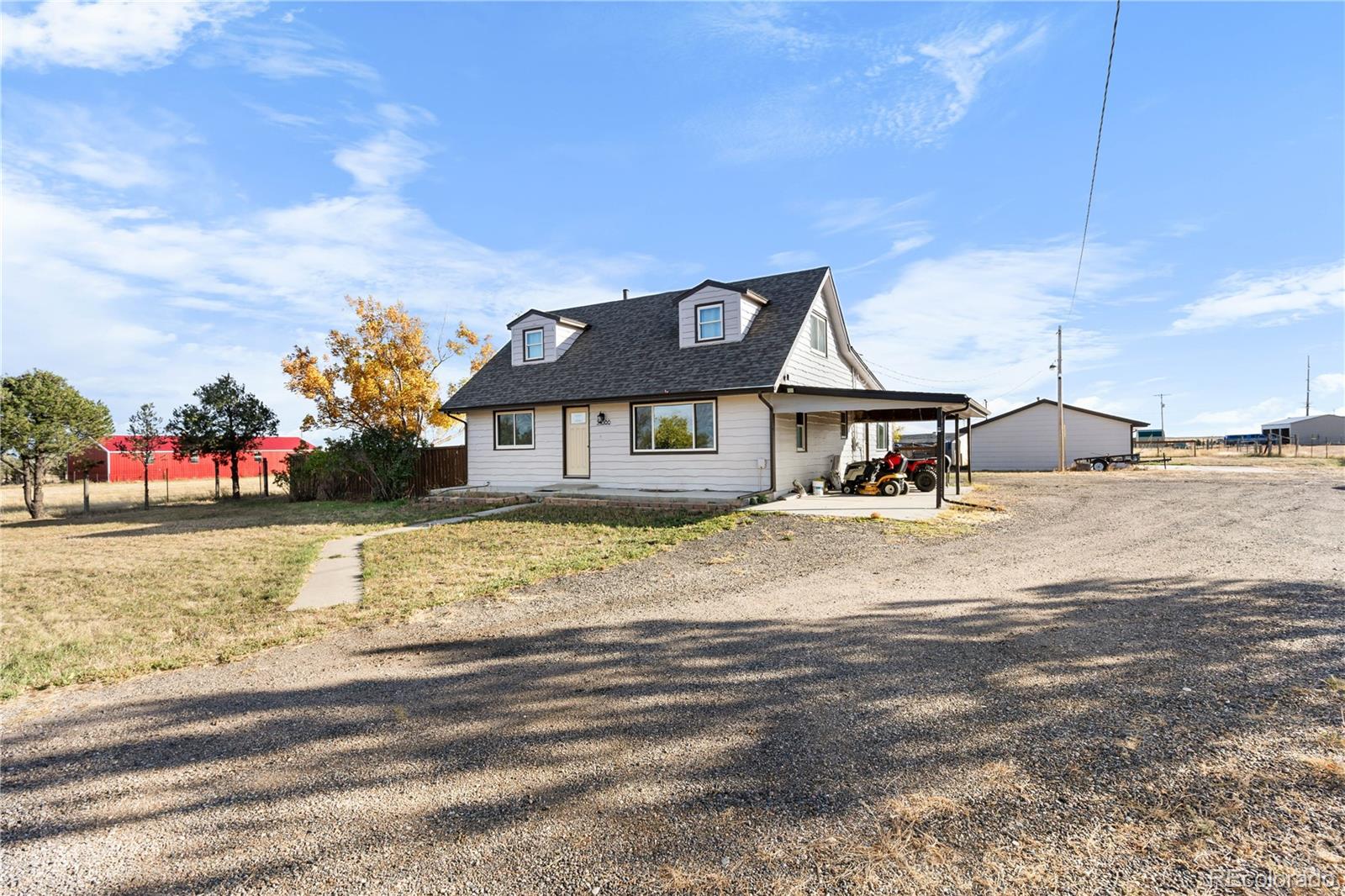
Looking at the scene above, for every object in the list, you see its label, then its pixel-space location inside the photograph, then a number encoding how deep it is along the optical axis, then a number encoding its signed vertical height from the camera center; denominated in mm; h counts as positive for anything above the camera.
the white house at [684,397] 15445 +1404
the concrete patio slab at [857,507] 12906 -1307
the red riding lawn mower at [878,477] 16141 -761
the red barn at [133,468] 43244 -837
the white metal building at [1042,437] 34938 +510
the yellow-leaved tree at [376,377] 26844 +3414
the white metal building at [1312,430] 56156 +1060
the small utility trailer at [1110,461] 31770 -873
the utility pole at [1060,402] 31562 +2252
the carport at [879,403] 14062 +1047
